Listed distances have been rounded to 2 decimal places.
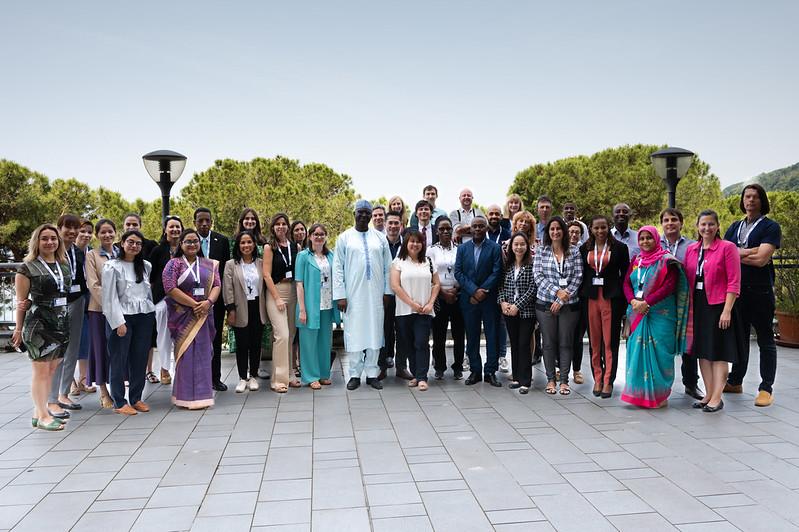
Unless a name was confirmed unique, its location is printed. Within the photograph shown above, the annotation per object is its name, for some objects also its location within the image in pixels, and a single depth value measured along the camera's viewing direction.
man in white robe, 6.52
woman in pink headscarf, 5.54
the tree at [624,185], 29.47
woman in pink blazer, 5.36
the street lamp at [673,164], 8.53
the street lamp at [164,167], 8.37
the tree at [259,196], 23.81
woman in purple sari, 5.77
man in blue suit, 6.37
